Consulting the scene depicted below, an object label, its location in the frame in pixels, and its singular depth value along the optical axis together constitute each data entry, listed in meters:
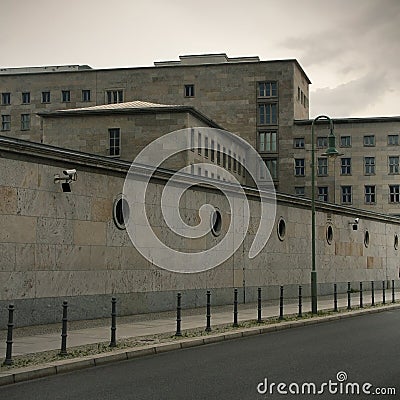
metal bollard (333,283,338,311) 28.27
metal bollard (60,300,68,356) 14.64
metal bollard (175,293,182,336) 18.64
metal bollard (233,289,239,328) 21.36
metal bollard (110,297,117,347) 16.20
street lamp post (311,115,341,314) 26.98
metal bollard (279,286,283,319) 23.83
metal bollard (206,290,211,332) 19.71
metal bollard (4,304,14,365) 13.41
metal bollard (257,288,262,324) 22.52
